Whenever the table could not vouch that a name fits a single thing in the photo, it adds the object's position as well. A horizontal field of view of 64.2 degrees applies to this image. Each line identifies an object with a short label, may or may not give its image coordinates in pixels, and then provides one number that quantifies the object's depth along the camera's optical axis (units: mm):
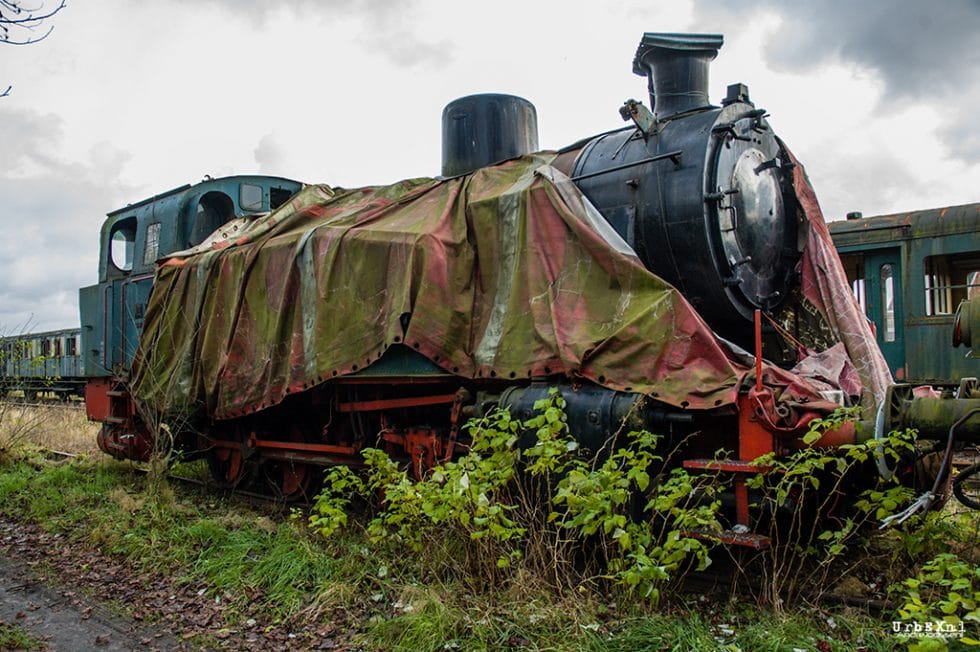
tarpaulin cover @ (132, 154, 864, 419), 4242
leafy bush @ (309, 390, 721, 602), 3678
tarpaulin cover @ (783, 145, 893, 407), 4836
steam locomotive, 4184
